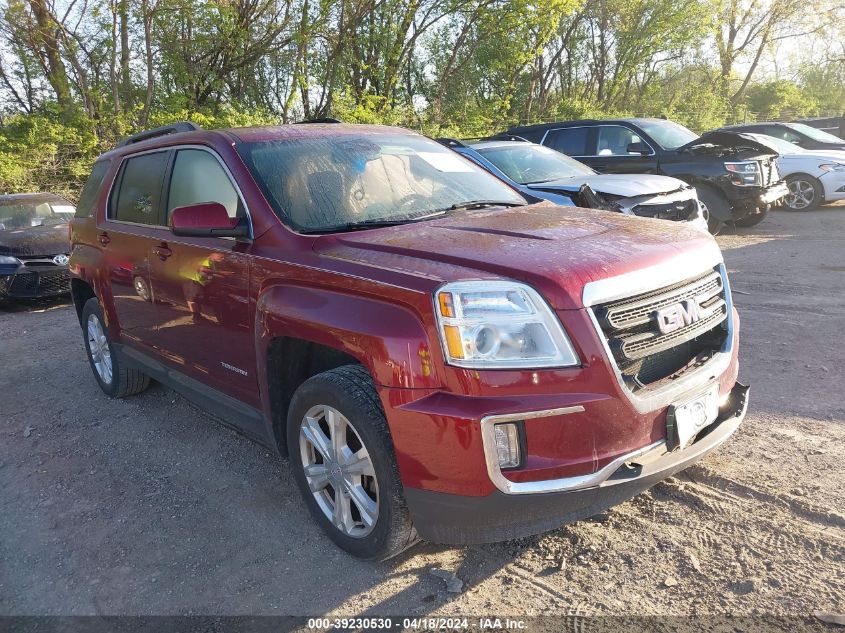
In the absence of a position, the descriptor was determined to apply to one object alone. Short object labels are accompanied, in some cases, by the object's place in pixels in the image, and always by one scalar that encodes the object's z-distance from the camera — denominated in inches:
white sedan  494.0
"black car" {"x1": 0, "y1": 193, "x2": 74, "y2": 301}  341.7
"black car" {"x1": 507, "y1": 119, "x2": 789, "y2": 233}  400.8
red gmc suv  91.0
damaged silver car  282.5
